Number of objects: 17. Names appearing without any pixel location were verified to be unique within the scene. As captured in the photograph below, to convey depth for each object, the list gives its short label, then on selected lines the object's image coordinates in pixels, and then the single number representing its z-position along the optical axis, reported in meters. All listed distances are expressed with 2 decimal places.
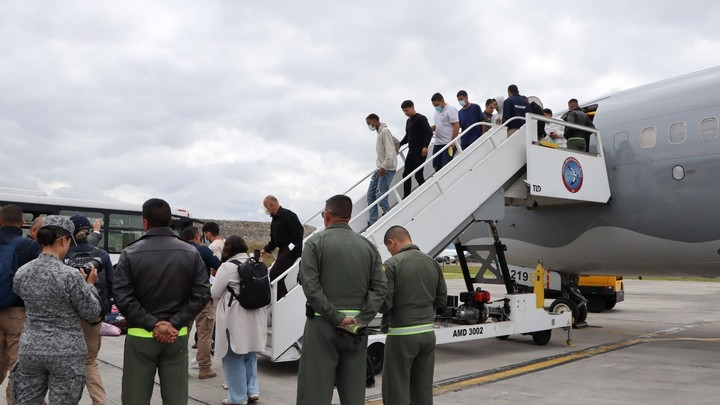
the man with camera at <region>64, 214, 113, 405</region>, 5.11
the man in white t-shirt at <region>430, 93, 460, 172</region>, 9.48
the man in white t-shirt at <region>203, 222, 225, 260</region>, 8.55
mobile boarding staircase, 7.72
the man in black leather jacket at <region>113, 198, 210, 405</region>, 3.87
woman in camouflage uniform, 3.91
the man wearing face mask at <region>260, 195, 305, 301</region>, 7.12
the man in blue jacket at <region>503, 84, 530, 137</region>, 9.40
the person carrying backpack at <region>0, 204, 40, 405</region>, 5.19
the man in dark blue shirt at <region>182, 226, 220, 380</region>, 7.19
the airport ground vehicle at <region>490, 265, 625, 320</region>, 11.50
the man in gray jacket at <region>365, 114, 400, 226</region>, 8.91
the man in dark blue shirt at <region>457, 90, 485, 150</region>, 9.88
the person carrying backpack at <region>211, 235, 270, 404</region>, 5.84
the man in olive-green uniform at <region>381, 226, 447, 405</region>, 4.52
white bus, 15.33
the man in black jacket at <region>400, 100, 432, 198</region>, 9.04
